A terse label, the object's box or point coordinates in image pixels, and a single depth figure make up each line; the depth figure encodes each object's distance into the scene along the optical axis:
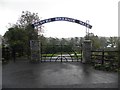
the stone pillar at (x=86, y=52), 7.68
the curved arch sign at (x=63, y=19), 8.32
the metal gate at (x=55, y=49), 9.64
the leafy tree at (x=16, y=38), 10.30
